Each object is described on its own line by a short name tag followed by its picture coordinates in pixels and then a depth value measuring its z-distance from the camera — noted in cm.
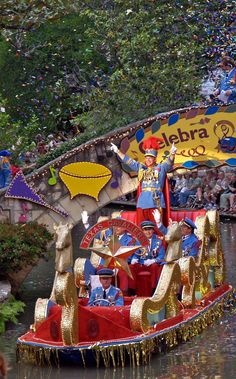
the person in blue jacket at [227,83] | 2628
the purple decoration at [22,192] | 2188
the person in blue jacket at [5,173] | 2399
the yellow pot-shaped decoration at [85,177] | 2231
